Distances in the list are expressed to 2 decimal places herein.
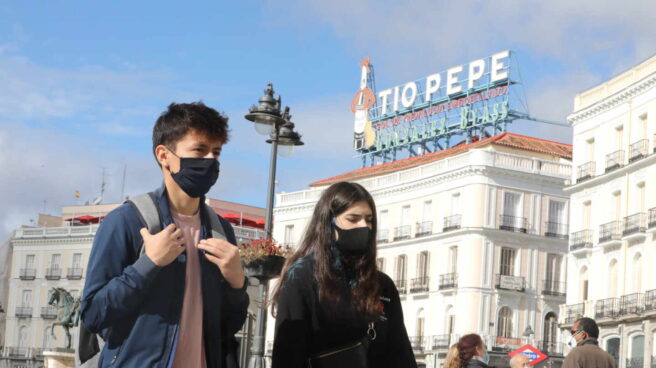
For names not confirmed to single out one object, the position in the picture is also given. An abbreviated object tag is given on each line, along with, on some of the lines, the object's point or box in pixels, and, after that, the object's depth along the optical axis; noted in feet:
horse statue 93.35
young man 13.01
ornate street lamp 55.36
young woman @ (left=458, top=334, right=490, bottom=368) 27.89
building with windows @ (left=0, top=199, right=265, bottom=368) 275.18
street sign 76.49
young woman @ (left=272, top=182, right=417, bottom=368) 15.62
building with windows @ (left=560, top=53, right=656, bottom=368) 151.33
